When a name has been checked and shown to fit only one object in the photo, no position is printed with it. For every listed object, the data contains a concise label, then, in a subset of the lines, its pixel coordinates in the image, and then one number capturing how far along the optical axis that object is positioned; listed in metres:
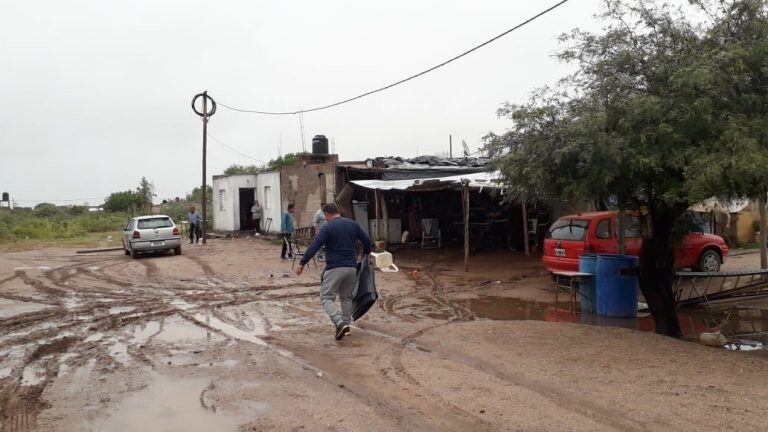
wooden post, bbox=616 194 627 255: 11.18
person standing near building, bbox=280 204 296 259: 18.09
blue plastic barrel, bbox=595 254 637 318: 9.36
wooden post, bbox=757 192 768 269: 12.30
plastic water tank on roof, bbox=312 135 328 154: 25.27
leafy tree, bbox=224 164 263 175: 43.87
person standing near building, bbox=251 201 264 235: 27.89
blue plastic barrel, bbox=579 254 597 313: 9.94
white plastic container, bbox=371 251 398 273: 16.02
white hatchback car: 20.64
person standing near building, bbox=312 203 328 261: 15.66
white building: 26.67
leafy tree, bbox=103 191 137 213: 53.60
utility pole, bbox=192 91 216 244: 25.78
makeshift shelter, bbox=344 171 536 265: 20.28
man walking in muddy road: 7.84
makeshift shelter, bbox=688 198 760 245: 20.53
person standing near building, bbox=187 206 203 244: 26.16
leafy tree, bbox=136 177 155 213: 45.94
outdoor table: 9.88
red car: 11.96
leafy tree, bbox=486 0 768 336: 6.34
